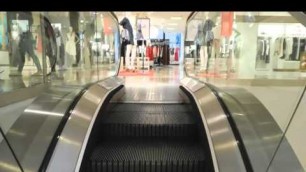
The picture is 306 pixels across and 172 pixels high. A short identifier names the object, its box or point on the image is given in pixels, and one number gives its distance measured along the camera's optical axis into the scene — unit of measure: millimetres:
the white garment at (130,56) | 13662
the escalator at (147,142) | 2854
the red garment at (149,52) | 17712
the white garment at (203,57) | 6493
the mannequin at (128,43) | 12505
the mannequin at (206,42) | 6160
